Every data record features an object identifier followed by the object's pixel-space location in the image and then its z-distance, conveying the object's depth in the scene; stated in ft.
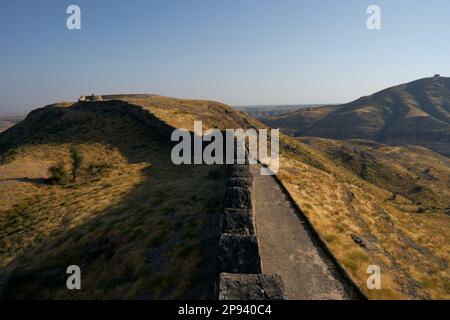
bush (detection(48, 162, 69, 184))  114.73
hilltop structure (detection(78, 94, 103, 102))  250.16
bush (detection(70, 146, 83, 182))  118.80
